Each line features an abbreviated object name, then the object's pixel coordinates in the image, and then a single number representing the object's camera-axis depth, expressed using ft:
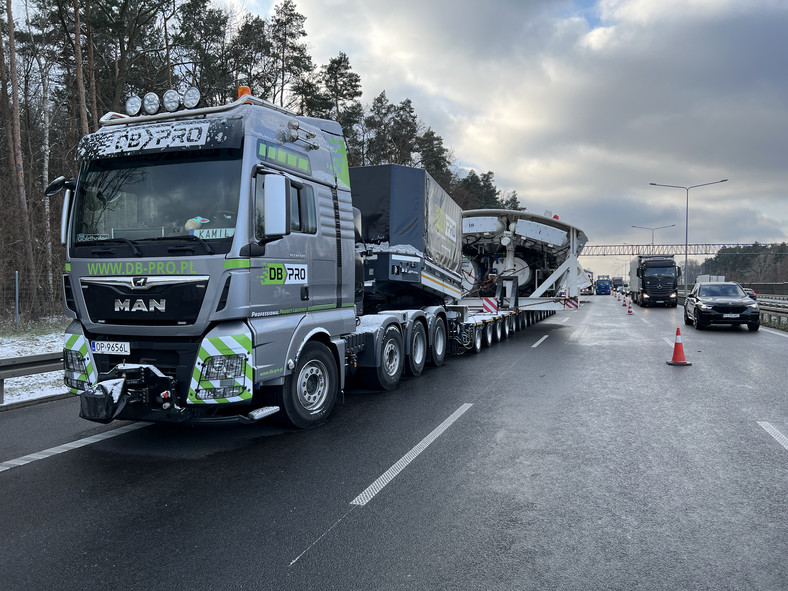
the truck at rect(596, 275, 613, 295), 269.56
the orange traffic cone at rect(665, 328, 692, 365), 34.66
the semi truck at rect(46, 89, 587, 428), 16.39
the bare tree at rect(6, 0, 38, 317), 57.67
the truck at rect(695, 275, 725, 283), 183.57
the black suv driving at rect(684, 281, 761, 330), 57.26
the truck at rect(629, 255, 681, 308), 117.08
